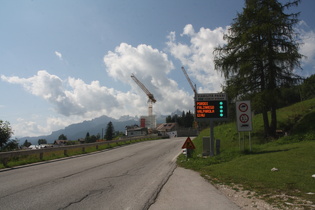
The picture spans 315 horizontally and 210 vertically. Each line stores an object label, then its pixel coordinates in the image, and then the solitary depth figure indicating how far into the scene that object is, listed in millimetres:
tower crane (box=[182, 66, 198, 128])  123938
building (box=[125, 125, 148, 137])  130100
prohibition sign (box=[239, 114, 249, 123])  14590
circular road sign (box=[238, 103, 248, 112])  14719
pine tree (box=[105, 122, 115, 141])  138875
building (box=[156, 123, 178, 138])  143562
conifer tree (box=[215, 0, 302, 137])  16688
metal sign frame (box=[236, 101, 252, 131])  14508
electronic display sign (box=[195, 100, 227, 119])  15503
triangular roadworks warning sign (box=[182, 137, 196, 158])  15070
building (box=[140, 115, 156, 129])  130000
